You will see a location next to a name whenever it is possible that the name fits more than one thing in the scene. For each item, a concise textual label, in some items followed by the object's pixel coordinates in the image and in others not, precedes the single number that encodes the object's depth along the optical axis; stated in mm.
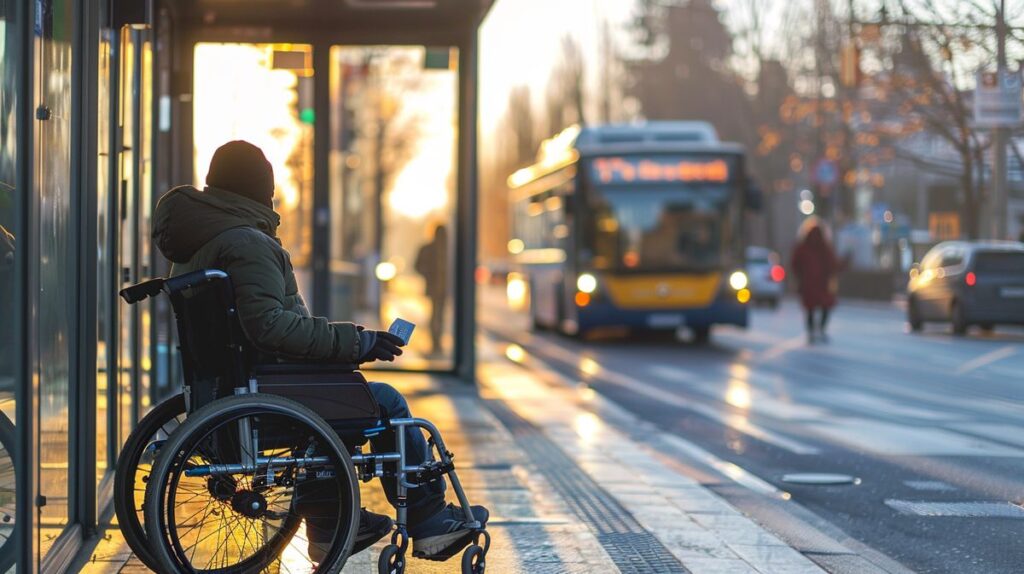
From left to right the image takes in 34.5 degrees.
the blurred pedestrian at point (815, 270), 24422
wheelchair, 5043
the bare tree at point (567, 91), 77750
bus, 23500
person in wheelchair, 5160
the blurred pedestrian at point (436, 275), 17156
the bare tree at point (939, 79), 31641
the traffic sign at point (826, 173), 44219
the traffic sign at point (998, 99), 27703
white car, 42156
